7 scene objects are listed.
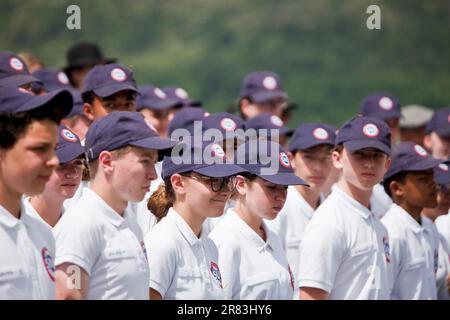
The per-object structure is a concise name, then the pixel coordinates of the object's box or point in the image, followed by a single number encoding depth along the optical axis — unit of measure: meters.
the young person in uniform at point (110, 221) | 9.36
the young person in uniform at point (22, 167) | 8.21
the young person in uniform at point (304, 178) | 14.05
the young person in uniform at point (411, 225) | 13.65
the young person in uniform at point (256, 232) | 11.27
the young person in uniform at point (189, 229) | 10.32
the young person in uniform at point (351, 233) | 12.26
